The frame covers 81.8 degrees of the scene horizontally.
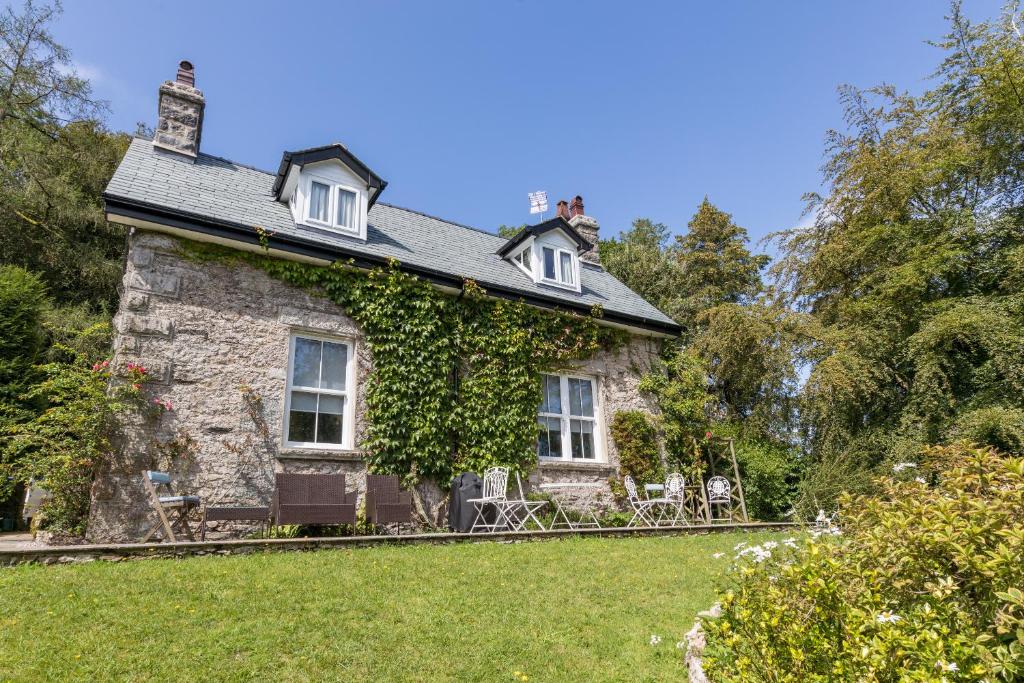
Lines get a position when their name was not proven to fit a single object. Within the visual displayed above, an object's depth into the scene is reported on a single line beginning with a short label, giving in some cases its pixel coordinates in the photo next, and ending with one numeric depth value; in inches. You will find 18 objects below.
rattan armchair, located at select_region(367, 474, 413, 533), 323.3
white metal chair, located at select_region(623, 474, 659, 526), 399.9
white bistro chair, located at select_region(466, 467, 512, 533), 350.0
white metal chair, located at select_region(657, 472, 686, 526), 403.9
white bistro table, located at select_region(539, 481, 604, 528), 401.6
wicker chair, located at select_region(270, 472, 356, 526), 287.9
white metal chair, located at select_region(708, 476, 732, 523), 462.6
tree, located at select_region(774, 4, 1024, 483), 435.8
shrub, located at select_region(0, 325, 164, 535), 278.5
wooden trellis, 486.0
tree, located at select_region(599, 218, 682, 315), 886.4
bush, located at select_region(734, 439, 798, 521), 539.2
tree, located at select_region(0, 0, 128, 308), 641.0
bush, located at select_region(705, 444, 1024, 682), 94.6
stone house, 316.2
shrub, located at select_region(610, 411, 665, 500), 460.4
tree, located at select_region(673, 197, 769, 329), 889.5
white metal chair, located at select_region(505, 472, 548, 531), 360.8
